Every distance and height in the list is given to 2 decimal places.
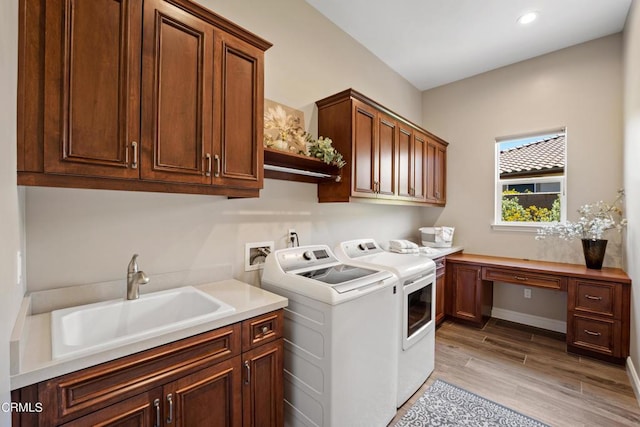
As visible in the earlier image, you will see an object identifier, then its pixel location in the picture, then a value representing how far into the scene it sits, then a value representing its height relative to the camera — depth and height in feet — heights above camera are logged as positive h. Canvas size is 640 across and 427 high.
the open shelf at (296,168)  6.45 +1.16
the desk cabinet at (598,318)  8.27 -3.18
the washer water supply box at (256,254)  6.73 -1.04
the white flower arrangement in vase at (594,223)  9.30 -0.31
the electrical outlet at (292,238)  7.61 -0.72
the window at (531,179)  11.00 +1.37
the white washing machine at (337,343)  5.02 -2.53
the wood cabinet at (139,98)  3.42 +1.65
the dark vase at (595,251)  9.36 -1.28
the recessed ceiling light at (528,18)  8.64 +6.09
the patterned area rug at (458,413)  6.15 -4.58
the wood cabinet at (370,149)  7.86 +1.98
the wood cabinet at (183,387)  2.97 -2.24
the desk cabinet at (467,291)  10.76 -3.06
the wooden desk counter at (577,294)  8.32 -2.64
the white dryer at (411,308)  6.72 -2.47
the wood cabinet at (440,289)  10.62 -2.98
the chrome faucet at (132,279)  4.69 -1.14
